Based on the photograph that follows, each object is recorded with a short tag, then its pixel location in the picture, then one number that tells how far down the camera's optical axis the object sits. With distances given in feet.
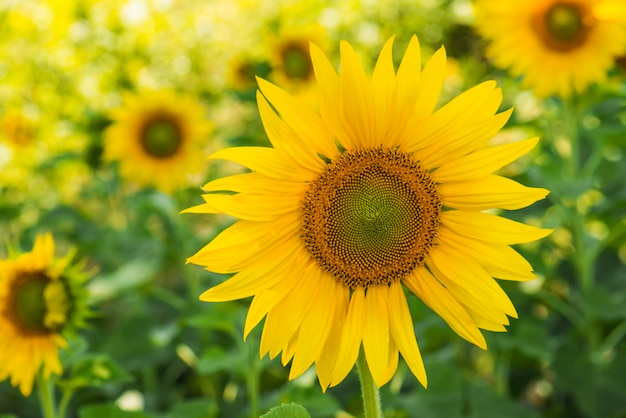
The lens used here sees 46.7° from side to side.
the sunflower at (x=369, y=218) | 3.52
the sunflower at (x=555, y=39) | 8.09
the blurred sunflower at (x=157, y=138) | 10.13
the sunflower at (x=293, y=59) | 11.60
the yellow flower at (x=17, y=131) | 13.24
